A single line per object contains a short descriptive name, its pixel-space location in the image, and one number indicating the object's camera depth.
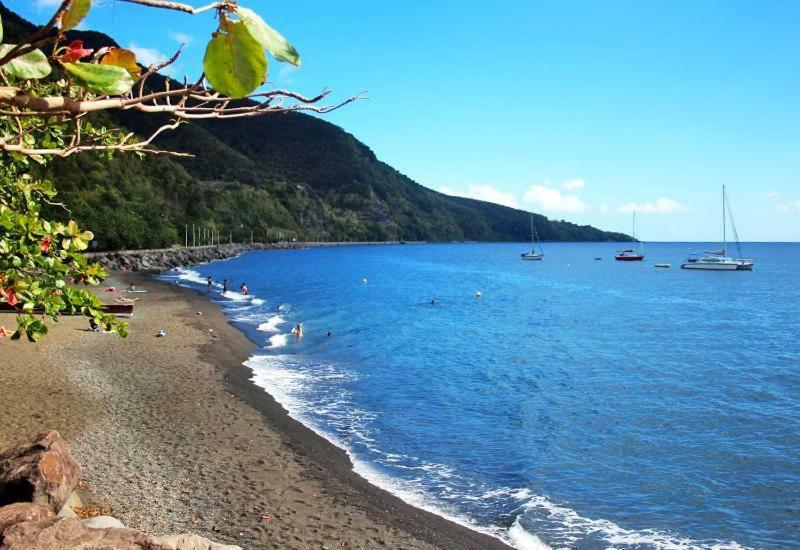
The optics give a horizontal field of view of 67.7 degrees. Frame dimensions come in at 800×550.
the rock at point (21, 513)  7.34
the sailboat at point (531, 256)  182.70
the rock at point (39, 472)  9.33
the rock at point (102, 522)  8.51
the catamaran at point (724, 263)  120.12
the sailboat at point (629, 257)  180.40
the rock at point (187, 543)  7.06
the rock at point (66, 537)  6.50
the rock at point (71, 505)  10.12
